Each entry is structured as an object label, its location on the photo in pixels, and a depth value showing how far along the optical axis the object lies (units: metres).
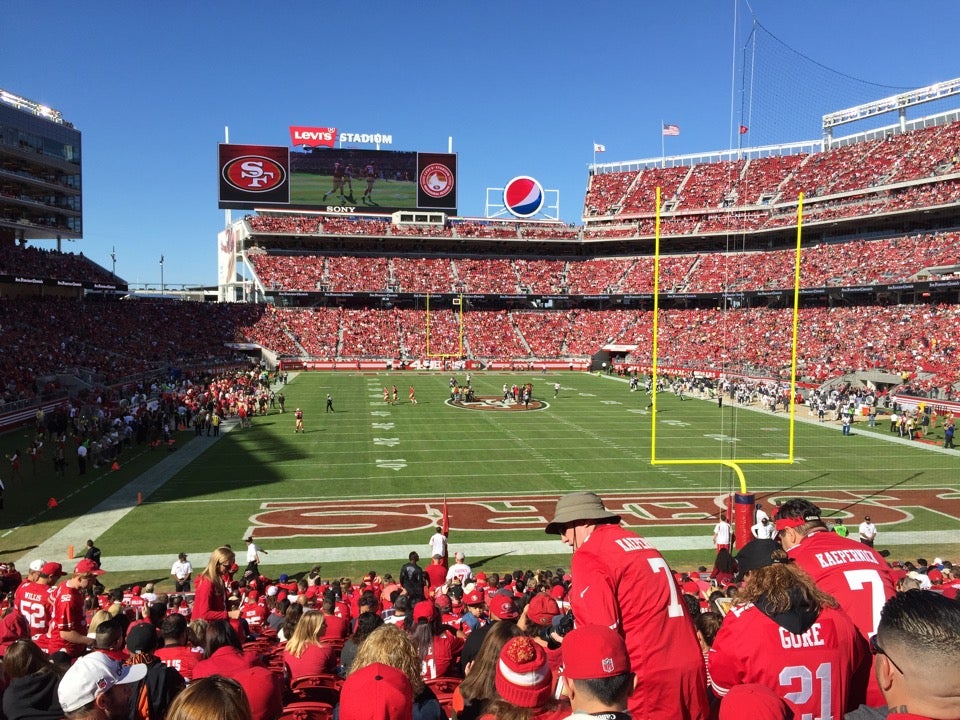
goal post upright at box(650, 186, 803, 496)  17.35
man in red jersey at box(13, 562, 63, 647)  7.26
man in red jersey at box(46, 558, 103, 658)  6.64
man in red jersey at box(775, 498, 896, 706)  3.44
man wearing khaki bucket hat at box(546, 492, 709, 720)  2.93
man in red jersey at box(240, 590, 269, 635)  8.34
